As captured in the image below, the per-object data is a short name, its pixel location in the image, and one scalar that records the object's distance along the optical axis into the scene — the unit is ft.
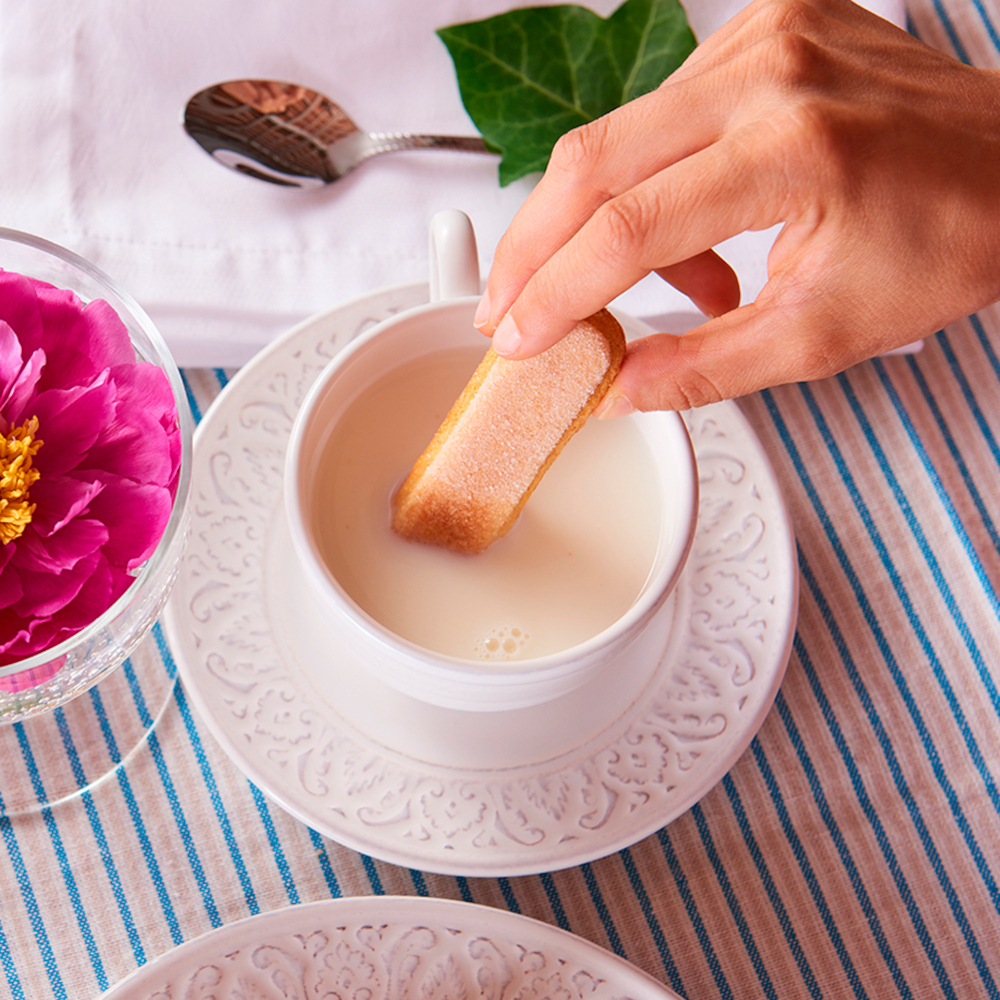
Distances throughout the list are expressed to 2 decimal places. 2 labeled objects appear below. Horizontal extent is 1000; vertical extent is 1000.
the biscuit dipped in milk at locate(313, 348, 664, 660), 1.75
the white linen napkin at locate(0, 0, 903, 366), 2.22
